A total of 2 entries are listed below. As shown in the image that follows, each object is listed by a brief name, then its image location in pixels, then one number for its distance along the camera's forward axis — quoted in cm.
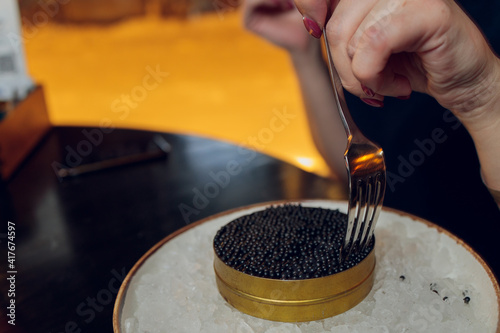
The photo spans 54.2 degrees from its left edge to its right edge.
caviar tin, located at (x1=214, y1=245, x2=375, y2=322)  66
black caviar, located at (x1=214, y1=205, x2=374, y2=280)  68
